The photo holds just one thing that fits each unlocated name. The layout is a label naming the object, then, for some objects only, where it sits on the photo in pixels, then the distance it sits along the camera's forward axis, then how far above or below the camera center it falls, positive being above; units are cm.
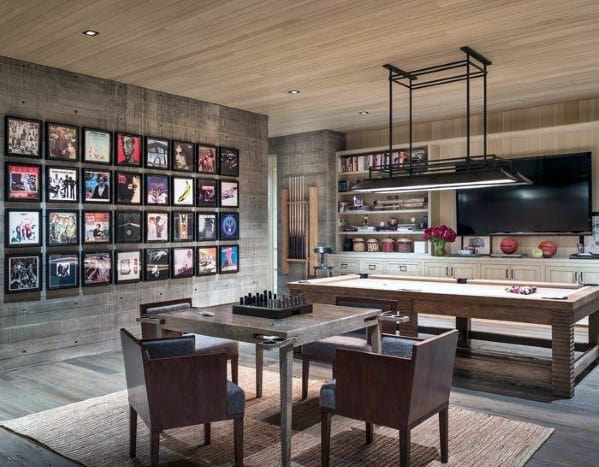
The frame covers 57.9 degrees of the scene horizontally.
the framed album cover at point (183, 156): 645 +91
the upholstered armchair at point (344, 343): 394 -84
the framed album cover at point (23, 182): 502 +48
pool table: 408 -66
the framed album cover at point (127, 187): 586 +49
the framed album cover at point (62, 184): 528 +48
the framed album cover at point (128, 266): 589 -38
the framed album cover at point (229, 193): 702 +49
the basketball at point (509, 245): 741 -24
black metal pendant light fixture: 451 +53
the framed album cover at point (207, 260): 673 -37
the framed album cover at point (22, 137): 502 +91
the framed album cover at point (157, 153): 618 +90
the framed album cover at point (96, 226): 558 +6
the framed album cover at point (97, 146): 558 +90
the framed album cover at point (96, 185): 558 +49
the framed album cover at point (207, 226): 674 +6
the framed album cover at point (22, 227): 500 +6
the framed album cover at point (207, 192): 673 +49
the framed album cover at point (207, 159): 673 +91
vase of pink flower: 677 -11
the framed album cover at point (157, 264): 617 -38
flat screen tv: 693 +35
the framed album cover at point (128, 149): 586 +92
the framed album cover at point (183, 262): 645 -37
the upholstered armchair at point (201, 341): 391 -82
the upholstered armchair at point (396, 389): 261 -81
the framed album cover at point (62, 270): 529 -38
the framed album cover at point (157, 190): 618 +48
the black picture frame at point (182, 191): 644 +48
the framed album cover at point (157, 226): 617 +6
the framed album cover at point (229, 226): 701 +6
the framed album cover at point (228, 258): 700 -36
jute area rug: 302 -128
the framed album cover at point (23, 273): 500 -38
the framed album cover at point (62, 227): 530 +5
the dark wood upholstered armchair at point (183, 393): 267 -82
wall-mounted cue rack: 902 +10
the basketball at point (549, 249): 705 -28
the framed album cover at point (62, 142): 529 +90
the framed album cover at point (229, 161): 699 +91
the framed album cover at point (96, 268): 559 -37
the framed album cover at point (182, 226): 645 +6
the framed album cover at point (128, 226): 587 +6
